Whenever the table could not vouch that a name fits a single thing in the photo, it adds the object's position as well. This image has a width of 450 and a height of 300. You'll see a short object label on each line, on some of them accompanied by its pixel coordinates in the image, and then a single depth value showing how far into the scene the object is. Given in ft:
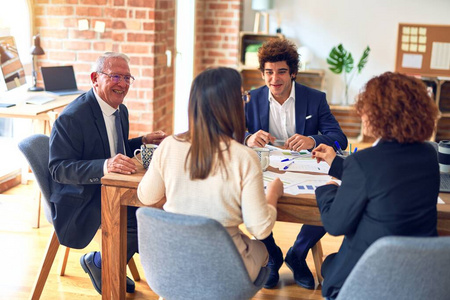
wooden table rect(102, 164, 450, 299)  7.13
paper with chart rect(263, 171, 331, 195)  7.41
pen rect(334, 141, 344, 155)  9.03
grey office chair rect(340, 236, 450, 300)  5.34
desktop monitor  13.17
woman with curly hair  5.94
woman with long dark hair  6.15
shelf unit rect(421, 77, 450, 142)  21.01
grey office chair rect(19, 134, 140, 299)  8.45
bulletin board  20.80
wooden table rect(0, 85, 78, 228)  11.82
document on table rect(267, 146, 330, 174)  8.44
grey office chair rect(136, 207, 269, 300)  5.82
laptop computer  14.06
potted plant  20.43
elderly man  8.30
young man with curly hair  10.18
